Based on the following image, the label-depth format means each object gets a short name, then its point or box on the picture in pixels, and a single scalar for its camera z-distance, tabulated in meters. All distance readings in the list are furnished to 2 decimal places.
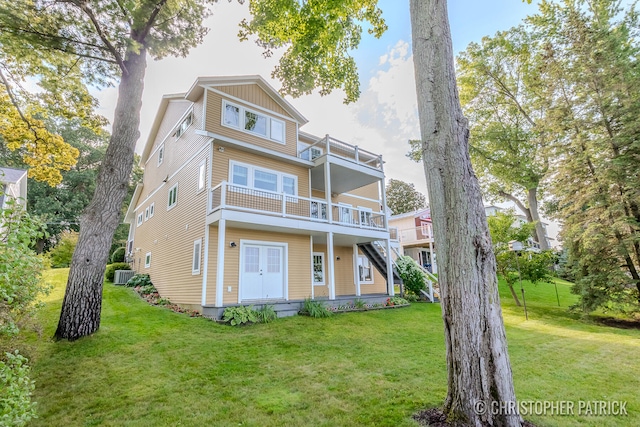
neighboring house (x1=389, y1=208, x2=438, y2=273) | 23.39
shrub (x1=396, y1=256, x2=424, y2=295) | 15.22
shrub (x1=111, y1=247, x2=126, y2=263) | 21.35
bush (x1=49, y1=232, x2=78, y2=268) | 19.38
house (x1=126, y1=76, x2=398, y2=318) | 10.24
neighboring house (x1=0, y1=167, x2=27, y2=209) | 15.99
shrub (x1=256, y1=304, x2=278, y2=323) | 9.09
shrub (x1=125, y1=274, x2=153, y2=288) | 14.45
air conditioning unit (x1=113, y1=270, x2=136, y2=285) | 15.88
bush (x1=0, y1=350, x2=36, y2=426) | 2.46
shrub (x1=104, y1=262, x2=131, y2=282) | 16.05
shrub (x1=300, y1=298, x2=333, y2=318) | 10.04
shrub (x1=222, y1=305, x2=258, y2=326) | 8.59
